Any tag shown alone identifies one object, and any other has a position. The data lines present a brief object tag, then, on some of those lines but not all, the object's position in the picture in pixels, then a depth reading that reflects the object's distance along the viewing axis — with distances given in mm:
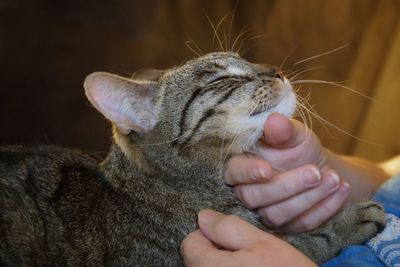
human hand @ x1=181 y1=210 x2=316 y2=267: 362
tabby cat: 404
